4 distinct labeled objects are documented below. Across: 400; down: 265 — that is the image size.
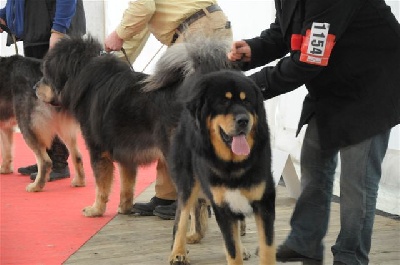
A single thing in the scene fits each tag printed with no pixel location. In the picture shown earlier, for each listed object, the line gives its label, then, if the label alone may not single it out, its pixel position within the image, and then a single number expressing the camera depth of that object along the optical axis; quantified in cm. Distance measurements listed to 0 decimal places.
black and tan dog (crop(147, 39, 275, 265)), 248
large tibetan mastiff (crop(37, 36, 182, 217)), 364
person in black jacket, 243
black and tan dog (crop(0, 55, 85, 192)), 511
